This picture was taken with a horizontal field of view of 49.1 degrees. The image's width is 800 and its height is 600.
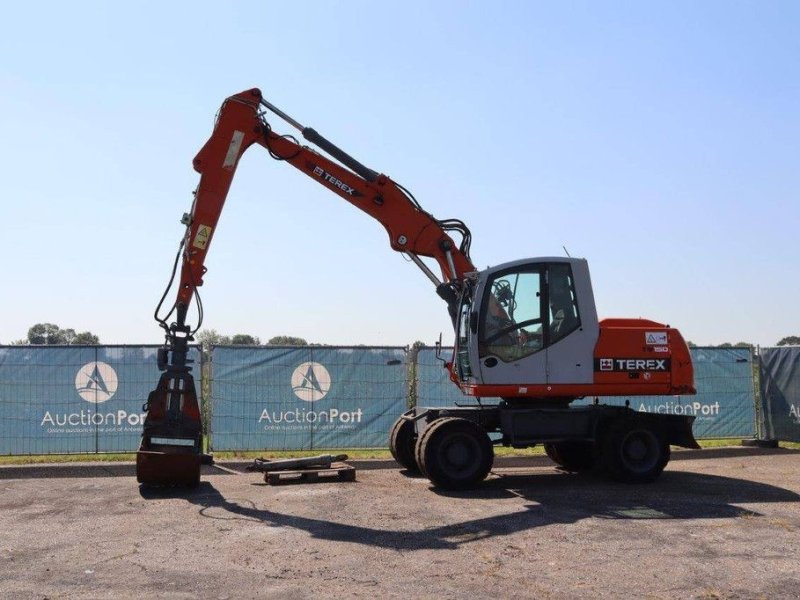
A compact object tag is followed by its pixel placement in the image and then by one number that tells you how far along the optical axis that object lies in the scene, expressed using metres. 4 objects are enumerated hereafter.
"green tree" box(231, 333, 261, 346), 54.64
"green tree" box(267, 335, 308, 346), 53.81
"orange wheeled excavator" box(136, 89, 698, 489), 12.37
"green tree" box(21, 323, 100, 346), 57.99
